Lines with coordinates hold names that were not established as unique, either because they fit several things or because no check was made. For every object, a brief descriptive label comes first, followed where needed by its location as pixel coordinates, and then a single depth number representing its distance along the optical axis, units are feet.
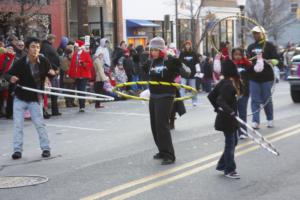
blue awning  112.27
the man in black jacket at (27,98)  32.65
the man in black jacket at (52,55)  53.16
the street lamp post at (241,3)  97.10
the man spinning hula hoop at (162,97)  30.60
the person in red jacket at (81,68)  55.98
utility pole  72.69
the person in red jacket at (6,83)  50.03
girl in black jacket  27.02
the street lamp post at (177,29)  119.44
